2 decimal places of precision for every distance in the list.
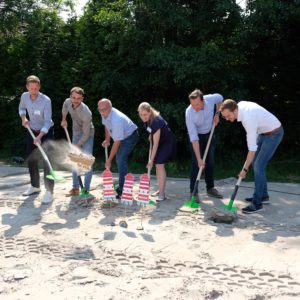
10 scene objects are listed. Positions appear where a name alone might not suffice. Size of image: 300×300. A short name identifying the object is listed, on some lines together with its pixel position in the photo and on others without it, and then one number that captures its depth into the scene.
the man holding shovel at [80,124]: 4.67
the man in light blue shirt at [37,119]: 4.73
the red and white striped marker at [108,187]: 4.31
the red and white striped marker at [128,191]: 4.18
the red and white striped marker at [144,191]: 4.09
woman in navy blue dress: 4.43
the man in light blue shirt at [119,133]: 4.49
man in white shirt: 3.96
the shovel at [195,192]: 4.52
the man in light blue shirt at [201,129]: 4.48
